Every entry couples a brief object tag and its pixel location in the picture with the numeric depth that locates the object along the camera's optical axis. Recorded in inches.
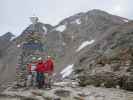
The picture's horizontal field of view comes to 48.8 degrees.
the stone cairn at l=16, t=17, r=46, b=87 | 589.7
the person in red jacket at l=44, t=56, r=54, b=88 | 412.7
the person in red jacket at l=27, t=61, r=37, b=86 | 429.8
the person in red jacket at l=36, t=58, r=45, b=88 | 414.8
